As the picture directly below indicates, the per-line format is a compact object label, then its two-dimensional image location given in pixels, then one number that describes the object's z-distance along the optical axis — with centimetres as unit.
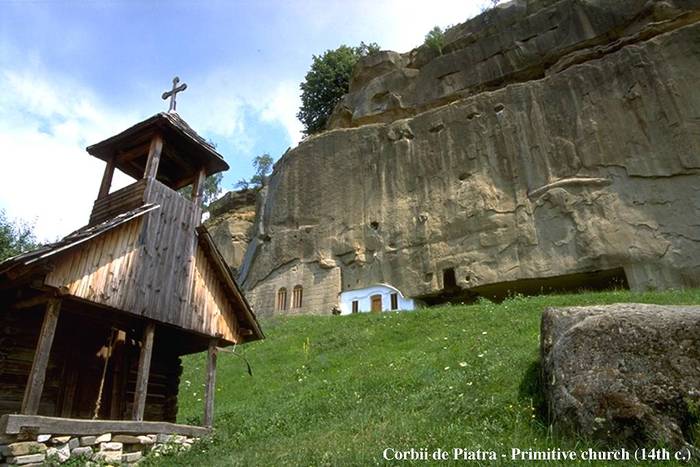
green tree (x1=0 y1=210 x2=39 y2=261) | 3158
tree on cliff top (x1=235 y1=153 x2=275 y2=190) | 5701
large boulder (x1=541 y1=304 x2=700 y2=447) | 633
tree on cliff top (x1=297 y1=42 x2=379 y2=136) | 5272
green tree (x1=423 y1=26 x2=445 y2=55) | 4053
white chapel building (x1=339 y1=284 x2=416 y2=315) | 3197
